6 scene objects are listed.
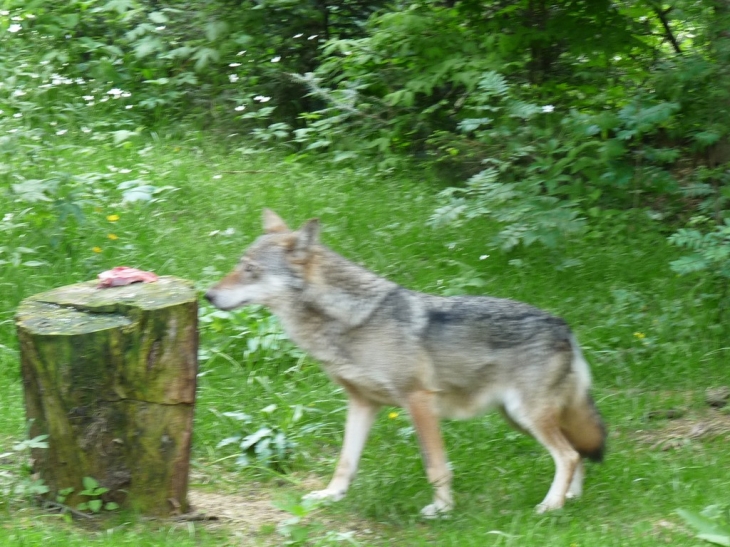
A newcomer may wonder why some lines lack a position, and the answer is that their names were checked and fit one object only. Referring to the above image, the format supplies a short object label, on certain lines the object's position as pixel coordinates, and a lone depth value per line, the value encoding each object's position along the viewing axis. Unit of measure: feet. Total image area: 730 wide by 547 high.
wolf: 34.81
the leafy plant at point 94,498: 29.86
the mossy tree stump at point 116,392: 29.22
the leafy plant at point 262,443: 37.37
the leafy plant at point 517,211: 48.75
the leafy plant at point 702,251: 41.16
